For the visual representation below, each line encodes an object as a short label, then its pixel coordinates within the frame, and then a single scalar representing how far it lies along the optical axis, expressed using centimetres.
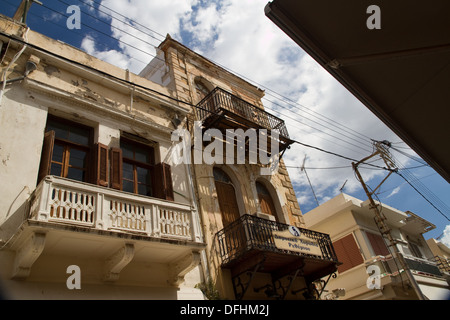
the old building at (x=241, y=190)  980
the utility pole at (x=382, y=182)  1430
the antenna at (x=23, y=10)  959
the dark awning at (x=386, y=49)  338
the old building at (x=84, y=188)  667
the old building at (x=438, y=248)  2859
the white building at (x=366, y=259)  1625
